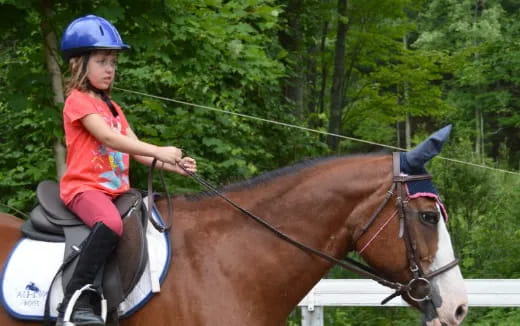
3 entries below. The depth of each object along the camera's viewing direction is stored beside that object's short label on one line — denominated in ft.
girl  12.43
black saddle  12.64
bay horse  12.84
